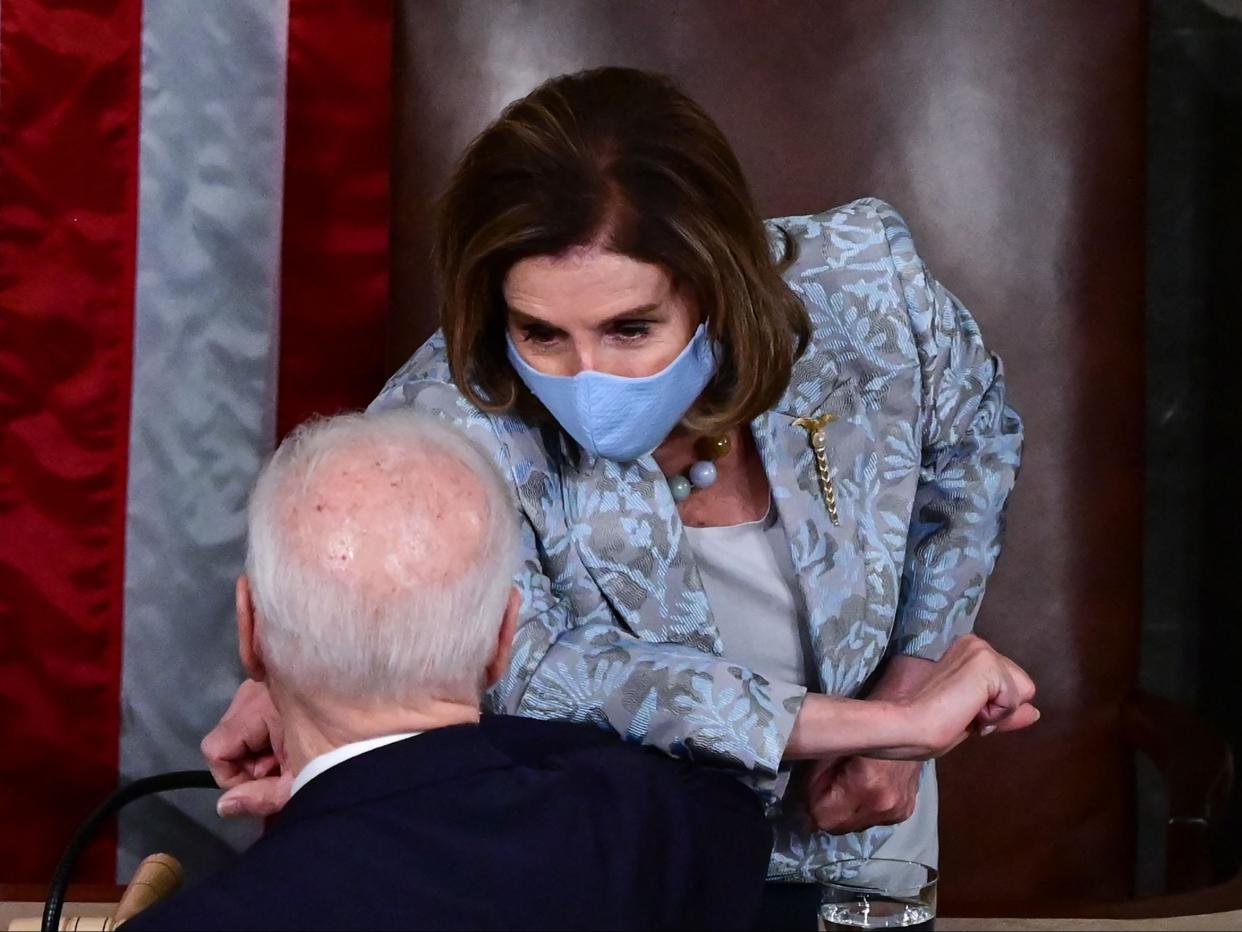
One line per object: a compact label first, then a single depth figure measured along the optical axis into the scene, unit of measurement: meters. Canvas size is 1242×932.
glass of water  6.87
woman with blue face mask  7.08
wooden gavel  6.87
